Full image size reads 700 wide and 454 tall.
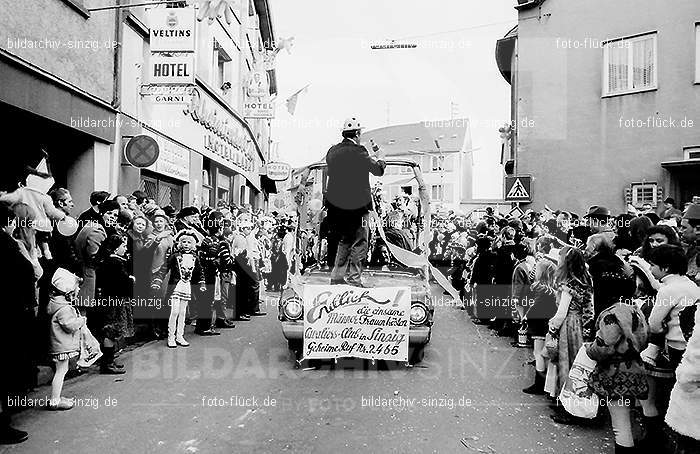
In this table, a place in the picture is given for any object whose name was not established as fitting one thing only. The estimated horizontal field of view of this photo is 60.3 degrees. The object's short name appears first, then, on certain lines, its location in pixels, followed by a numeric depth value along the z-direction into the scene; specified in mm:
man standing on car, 7145
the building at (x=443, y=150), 64062
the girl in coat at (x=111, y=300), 6828
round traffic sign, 11719
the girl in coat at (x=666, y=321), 4172
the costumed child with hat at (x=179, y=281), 8406
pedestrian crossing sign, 14648
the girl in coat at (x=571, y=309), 5441
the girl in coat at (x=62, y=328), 5488
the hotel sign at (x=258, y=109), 22625
